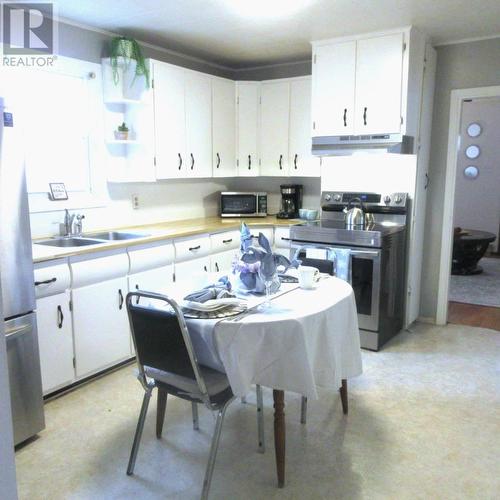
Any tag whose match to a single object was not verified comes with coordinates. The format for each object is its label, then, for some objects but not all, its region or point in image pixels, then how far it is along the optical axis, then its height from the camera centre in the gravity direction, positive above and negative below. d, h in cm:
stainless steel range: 354 -57
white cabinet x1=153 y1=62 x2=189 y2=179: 369 +45
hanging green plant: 343 +89
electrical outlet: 392 -19
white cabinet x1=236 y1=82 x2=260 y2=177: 450 +49
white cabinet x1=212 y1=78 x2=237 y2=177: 430 +46
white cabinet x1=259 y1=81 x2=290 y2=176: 444 +49
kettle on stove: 375 -31
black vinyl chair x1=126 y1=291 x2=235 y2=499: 186 -77
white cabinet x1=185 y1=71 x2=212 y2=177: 400 +46
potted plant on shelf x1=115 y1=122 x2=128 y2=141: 359 +33
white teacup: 232 -48
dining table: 185 -67
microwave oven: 462 -25
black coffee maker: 460 -22
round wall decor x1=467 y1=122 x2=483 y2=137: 729 +76
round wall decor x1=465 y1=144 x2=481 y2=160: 737 +43
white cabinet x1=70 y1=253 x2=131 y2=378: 285 -85
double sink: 316 -43
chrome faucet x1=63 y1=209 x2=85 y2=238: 329 -33
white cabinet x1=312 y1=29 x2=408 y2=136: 353 +73
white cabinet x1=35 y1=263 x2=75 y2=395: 262 -84
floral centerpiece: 218 -41
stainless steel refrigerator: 216 -52
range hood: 357 +27
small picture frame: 325 -10
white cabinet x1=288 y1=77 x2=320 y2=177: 434 +42
